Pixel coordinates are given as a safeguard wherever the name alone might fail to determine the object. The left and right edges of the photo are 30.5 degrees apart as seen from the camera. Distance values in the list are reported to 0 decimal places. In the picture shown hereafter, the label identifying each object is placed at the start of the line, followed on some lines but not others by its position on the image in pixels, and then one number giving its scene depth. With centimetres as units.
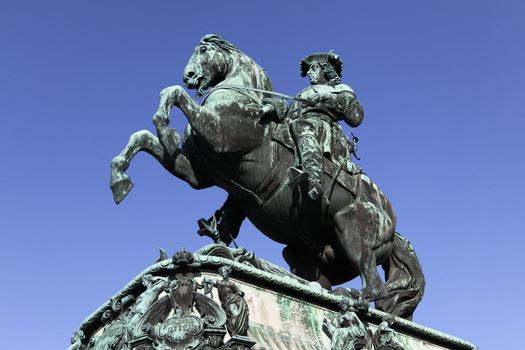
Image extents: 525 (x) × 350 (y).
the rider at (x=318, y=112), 1171
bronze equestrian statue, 1171
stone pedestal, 944
